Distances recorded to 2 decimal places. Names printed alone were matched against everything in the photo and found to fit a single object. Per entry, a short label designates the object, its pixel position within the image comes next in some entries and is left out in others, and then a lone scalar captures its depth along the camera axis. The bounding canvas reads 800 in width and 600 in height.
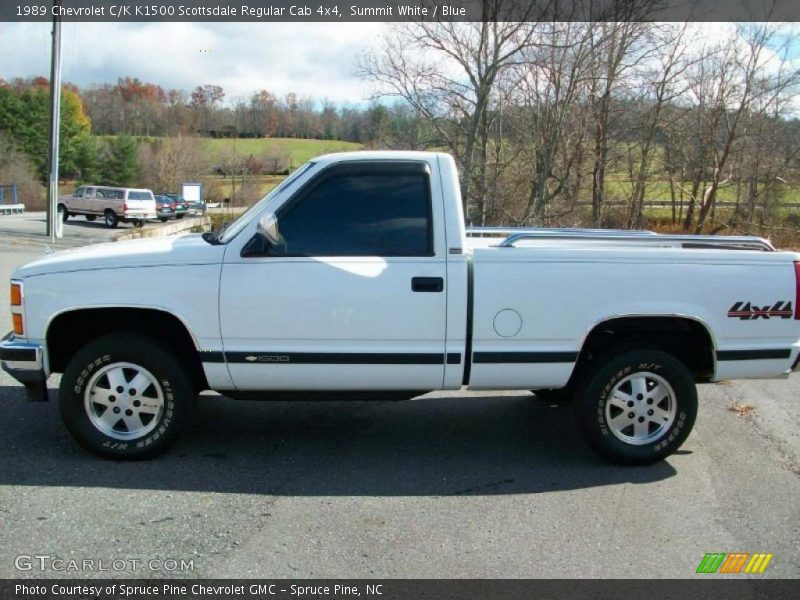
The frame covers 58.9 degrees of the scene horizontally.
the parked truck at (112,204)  33.25
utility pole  22.03
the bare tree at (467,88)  18.73
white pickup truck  4.46
